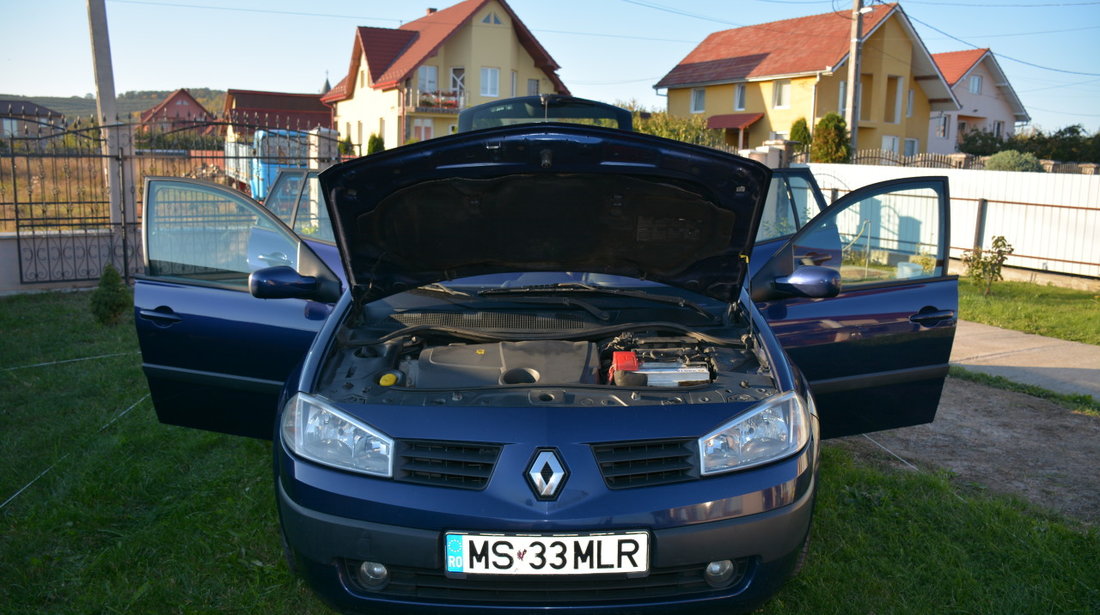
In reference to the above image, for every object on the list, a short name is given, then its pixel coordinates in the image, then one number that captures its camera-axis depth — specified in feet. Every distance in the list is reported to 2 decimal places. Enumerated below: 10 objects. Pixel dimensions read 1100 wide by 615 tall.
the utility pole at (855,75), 71.41
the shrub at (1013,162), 76.07
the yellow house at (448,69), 130.11
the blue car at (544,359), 8.21
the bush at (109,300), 27.84
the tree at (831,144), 74.74
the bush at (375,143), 84.10
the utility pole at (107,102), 37.73
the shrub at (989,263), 36.37
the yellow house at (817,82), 117.08
